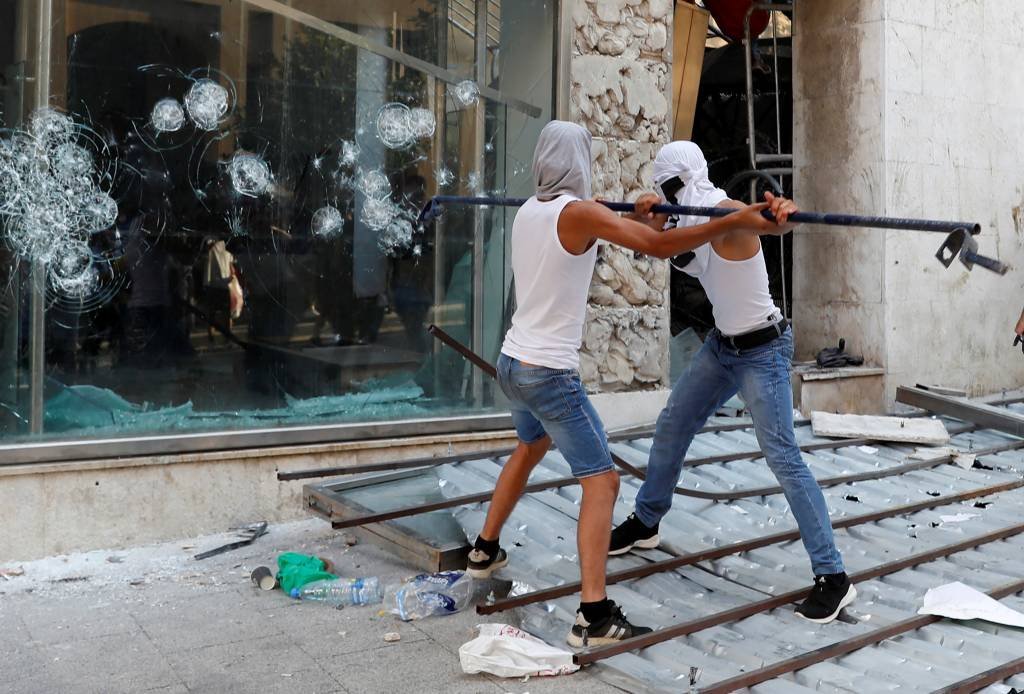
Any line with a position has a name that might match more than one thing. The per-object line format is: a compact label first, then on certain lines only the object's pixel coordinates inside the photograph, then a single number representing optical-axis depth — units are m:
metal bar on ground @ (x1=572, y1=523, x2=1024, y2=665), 4.27
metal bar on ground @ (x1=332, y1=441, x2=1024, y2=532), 5.53
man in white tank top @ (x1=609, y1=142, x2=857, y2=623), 4.80
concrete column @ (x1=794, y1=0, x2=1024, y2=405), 9.16
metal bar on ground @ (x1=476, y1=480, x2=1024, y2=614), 4.80
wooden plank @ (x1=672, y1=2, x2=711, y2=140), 9.95
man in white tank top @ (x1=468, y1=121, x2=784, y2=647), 4.42
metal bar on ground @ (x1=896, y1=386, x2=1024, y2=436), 8.39
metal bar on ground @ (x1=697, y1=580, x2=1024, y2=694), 3.94
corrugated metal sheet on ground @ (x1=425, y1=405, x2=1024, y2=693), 4.19
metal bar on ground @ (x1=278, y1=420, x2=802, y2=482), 6.27
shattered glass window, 6.00
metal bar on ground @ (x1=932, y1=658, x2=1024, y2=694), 3.87
